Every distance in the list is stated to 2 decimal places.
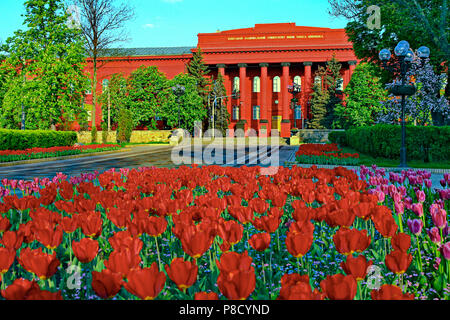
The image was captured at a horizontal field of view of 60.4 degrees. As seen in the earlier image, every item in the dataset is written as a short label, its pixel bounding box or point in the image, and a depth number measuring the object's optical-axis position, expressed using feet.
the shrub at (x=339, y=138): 114.83
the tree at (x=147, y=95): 186.80
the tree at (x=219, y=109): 203.90
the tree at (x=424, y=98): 86.58
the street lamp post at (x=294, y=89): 178.96
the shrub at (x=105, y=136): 142.20
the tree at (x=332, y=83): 194.29
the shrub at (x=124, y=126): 144.36
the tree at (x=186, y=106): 184.75
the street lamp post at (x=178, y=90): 172.12
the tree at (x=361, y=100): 160.69
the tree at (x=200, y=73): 205.67
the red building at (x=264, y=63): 210.18
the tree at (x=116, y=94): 187.83
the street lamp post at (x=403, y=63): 48.32
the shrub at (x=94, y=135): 135.61
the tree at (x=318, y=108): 193.88
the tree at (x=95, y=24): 128.06
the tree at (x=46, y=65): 104.37
